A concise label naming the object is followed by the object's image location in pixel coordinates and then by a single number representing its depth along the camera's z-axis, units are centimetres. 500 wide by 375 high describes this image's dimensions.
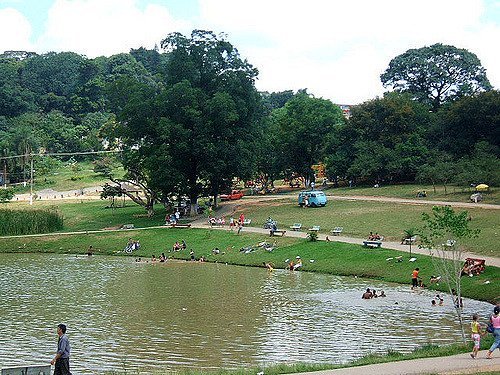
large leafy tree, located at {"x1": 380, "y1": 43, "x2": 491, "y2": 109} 12219
